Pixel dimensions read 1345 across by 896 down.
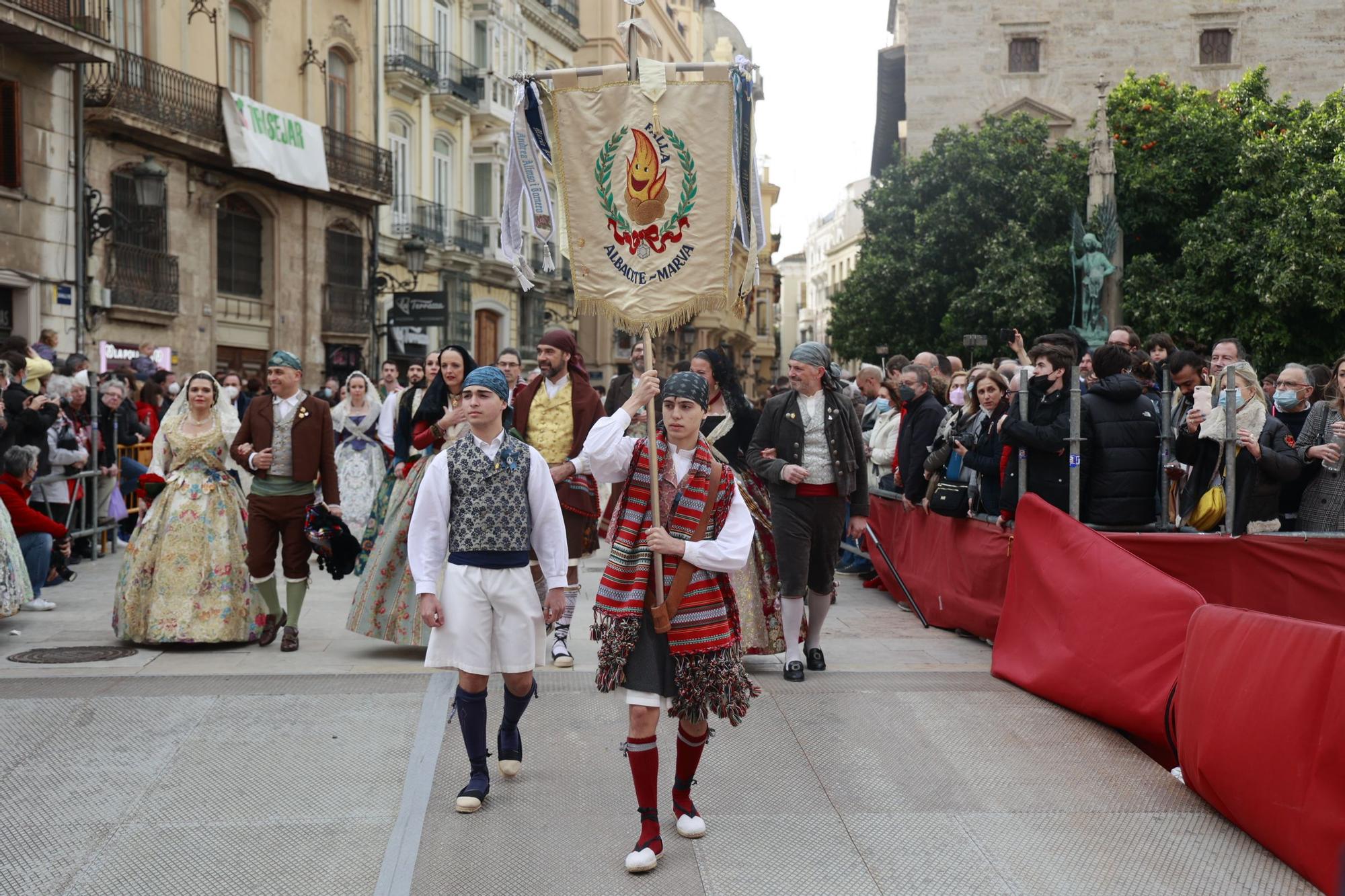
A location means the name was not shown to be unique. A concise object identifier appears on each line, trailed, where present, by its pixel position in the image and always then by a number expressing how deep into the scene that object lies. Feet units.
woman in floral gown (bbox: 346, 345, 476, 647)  25.57
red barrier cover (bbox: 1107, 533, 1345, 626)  22.95
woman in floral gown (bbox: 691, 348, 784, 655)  24.85
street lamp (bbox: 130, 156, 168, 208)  63.16
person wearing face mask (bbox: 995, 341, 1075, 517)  24.97
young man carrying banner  15.33
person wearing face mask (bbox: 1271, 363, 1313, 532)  28.58
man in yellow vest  25.52
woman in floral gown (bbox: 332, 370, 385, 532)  41.32
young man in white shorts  16.79
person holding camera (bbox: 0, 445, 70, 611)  29.07
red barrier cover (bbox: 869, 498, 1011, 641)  27.40
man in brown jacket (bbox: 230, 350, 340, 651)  26.03
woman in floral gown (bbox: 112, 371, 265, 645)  26.30
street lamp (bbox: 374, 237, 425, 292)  80.53
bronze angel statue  84.79
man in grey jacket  24.27
